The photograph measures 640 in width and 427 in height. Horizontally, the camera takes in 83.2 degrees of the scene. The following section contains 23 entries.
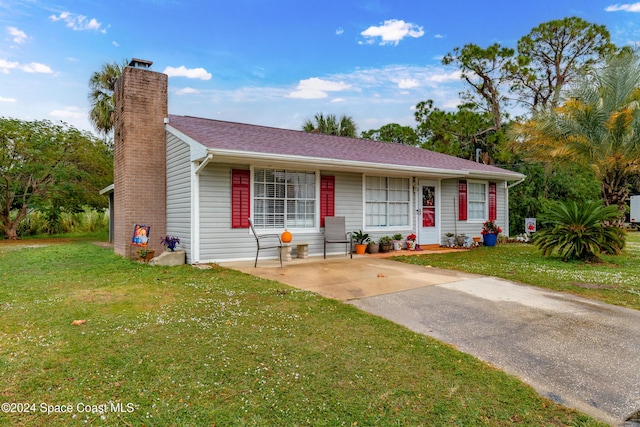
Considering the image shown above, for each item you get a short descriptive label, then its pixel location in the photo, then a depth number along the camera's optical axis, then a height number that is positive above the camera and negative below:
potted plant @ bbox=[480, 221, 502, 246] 12.00 -0.61
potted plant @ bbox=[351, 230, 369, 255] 9.75 -0.72
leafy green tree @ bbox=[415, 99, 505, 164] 20.27 +4.86
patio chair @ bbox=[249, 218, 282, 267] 8.46 -0.61
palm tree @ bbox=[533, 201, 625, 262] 8.00 -0.39
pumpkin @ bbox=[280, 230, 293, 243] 8.38 -0.52
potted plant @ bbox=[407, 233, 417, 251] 10.67 -0.81
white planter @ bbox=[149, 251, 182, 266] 7.74 -0.96
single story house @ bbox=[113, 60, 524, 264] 7.88 +0.82
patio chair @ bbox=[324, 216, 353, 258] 9.08 -0.40
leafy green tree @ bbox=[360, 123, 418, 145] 25.25 +6.06
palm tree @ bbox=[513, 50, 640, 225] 9.13 +2.42
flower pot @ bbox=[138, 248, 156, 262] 8.27 -0.92
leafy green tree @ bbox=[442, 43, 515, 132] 20.38 +8.34
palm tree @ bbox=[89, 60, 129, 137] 17.97 +6.21
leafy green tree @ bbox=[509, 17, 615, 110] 19.67 +9.10
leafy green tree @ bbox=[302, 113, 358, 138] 22.53 +5.67
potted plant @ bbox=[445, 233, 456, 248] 11.72 -0.80
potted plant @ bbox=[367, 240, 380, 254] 9.82 -0.89
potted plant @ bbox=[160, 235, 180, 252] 8.05 -0.64
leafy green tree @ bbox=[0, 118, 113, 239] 14.48 +1.90
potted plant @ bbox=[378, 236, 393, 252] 10.16 -0.83
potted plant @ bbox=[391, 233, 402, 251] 10.52 -0.78
